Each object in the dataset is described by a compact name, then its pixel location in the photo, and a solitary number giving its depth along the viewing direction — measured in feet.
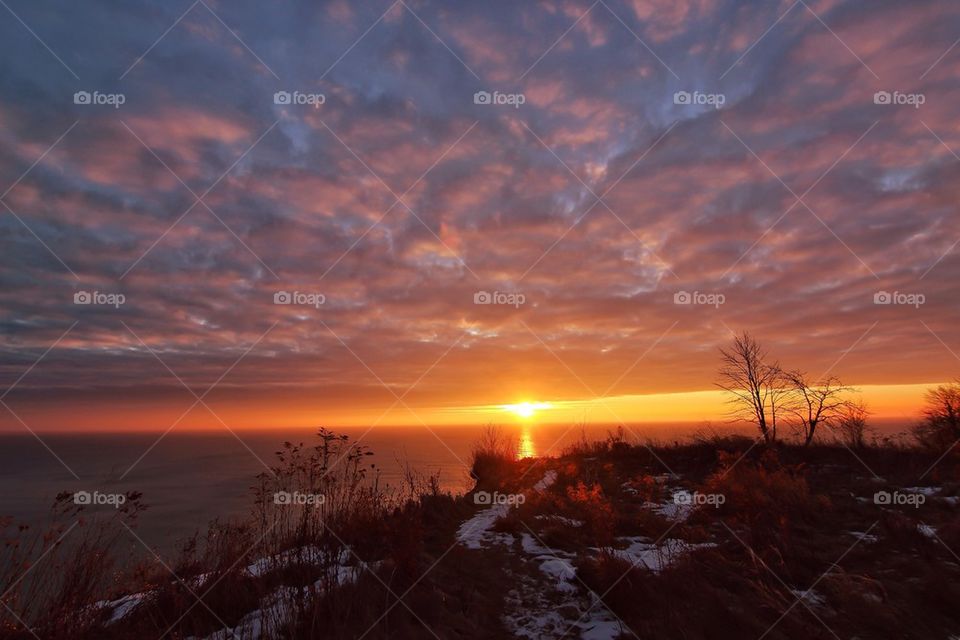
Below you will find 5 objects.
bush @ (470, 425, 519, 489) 53.57
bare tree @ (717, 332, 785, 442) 57.47
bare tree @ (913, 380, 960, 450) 52.50
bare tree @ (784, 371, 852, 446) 54.29
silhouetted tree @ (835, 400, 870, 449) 54.14
